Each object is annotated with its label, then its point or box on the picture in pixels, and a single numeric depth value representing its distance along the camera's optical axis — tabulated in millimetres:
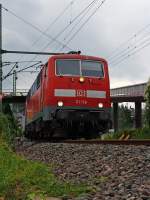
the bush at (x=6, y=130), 17091
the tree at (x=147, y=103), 25859
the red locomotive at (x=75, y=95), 20031
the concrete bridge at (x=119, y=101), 47619
